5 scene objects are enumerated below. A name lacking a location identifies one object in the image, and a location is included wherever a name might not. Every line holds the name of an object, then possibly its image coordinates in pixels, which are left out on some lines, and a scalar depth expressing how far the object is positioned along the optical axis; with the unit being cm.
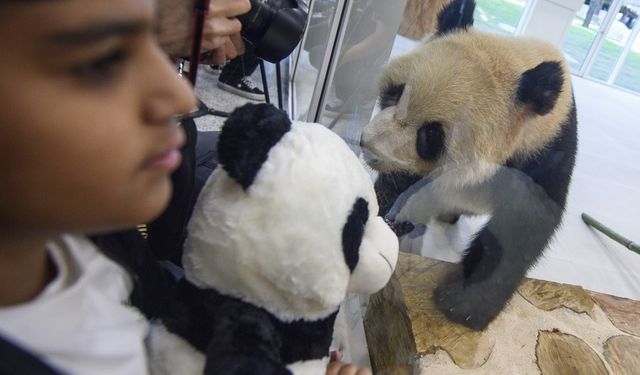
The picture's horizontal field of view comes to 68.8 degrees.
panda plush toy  40
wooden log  76
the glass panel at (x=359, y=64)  100
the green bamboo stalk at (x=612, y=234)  121
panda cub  69
